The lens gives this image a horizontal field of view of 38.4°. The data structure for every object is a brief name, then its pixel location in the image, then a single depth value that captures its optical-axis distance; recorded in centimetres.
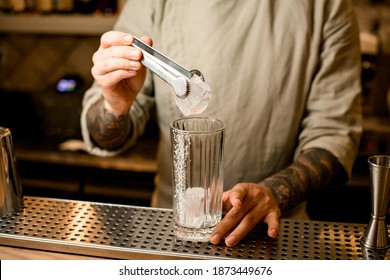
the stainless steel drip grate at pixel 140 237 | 106
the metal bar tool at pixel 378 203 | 100
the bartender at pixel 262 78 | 156
